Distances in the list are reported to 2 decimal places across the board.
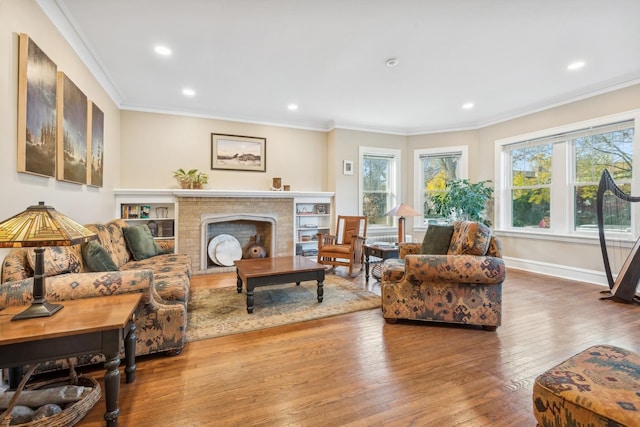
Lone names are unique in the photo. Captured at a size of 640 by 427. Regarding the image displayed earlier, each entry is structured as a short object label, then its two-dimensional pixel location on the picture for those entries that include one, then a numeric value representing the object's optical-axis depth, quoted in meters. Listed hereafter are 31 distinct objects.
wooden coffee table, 2.98
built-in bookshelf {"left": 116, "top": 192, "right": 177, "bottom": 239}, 4.51
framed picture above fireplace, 5.12
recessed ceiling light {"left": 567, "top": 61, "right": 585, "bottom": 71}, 3.35
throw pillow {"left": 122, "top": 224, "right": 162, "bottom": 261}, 3.52
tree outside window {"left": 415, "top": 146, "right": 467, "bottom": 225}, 5.85
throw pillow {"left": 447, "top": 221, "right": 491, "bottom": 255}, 2.65
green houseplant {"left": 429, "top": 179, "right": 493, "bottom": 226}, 5.18
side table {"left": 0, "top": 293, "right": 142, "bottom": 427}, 1.25
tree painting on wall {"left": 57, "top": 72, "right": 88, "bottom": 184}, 2.53
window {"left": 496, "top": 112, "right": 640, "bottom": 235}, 3.90
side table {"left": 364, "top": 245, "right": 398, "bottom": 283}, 4.01
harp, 3.34
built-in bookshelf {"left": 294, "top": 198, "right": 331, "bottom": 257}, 5.61
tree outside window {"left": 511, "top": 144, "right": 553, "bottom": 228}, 4.74
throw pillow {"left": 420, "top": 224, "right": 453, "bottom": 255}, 3.02
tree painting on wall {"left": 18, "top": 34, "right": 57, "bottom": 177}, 1.97
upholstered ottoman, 1.00
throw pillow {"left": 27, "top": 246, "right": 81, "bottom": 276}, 1.93
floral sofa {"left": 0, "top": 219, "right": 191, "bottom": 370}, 1.69
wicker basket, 1.27
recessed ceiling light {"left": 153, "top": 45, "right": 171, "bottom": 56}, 3.03
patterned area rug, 2.70
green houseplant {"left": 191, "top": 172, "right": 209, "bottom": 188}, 4.80
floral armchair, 2.54
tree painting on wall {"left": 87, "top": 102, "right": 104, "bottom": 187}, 3.26
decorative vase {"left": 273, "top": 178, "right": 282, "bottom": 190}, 5.37
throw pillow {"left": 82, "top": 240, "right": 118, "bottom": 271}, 2.22
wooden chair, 4.49
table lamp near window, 4.50
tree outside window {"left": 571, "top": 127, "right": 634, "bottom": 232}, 3.86
